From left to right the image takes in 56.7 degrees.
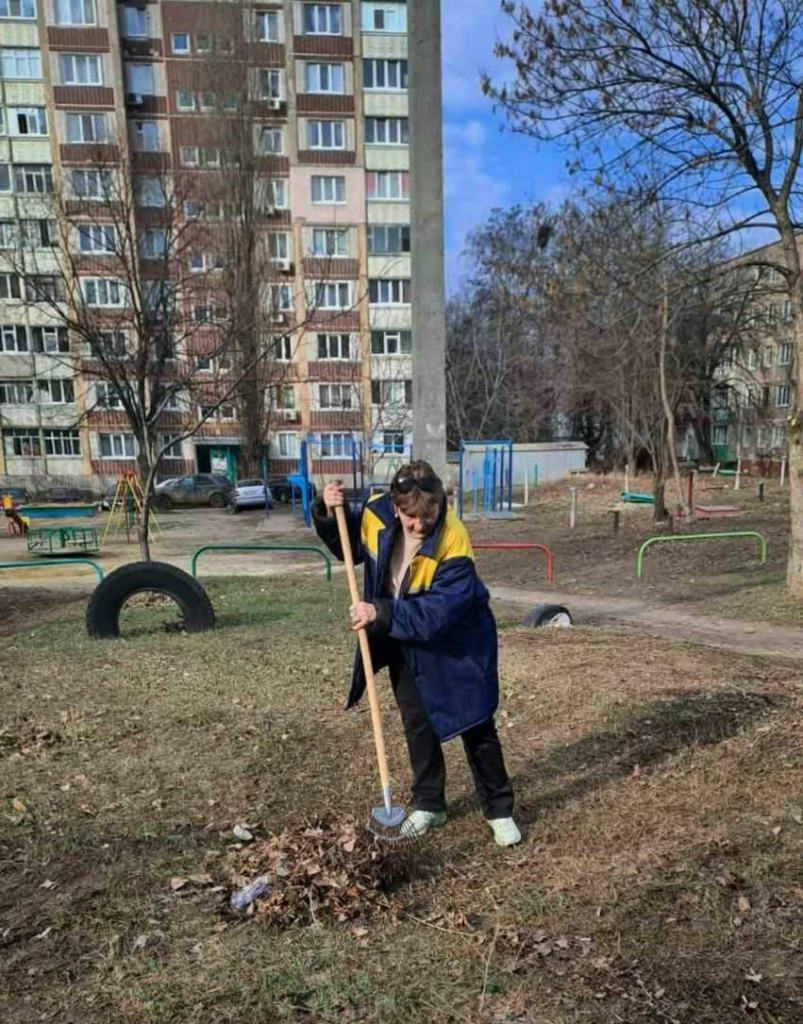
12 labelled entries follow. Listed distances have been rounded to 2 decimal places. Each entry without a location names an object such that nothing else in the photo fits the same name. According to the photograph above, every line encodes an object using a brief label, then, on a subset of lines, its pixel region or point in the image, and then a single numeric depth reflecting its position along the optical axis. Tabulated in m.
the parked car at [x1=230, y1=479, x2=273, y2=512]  31.59
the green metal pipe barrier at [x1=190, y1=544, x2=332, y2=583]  11.74
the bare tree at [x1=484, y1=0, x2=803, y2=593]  7.43
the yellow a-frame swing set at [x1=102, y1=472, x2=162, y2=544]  22.45
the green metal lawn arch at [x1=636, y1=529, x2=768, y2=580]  11.51
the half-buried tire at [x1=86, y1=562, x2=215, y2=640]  7.40
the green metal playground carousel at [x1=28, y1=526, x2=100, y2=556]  18.72
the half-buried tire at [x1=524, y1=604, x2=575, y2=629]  7.89
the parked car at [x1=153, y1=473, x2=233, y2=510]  33.47
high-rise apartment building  37.56
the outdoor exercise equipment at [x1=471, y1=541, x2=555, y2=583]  12.07
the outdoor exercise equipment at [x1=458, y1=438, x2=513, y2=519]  23.69
